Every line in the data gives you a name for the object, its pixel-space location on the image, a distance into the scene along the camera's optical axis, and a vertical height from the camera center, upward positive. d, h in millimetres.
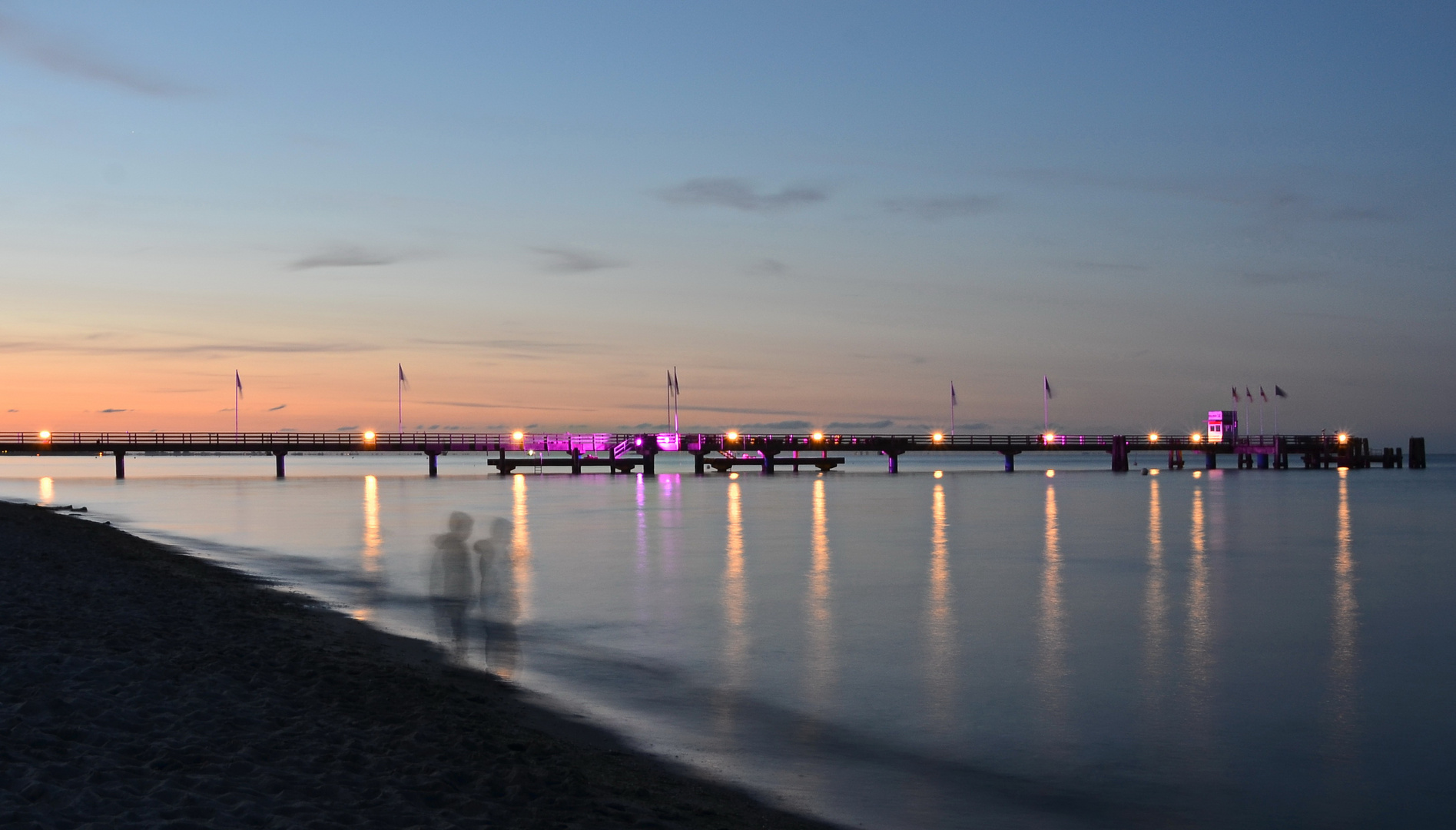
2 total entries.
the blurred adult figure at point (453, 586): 17266 -3304
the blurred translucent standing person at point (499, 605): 16719 -3394
